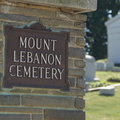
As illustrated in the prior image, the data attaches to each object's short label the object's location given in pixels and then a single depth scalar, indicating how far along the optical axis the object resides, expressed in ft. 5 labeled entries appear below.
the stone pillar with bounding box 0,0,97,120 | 22.43
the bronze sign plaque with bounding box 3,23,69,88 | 22.44
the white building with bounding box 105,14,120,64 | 131.44
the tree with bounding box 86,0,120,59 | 182.50
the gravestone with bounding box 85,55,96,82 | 85.05
